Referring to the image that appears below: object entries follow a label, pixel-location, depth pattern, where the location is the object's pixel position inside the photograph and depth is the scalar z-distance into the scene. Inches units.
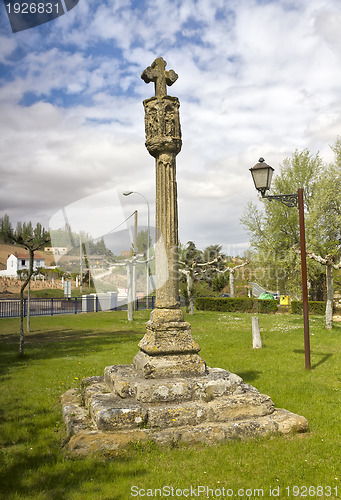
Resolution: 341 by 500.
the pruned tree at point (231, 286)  1181.1
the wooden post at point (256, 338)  458.6
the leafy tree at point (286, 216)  1054.4
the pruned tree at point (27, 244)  422.3
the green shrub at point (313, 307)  952.3
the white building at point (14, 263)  2154.8
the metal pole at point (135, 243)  884.5
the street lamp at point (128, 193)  880.3
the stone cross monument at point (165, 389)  184.1
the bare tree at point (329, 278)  608.1
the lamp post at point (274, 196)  343.9
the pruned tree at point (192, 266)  965.0
